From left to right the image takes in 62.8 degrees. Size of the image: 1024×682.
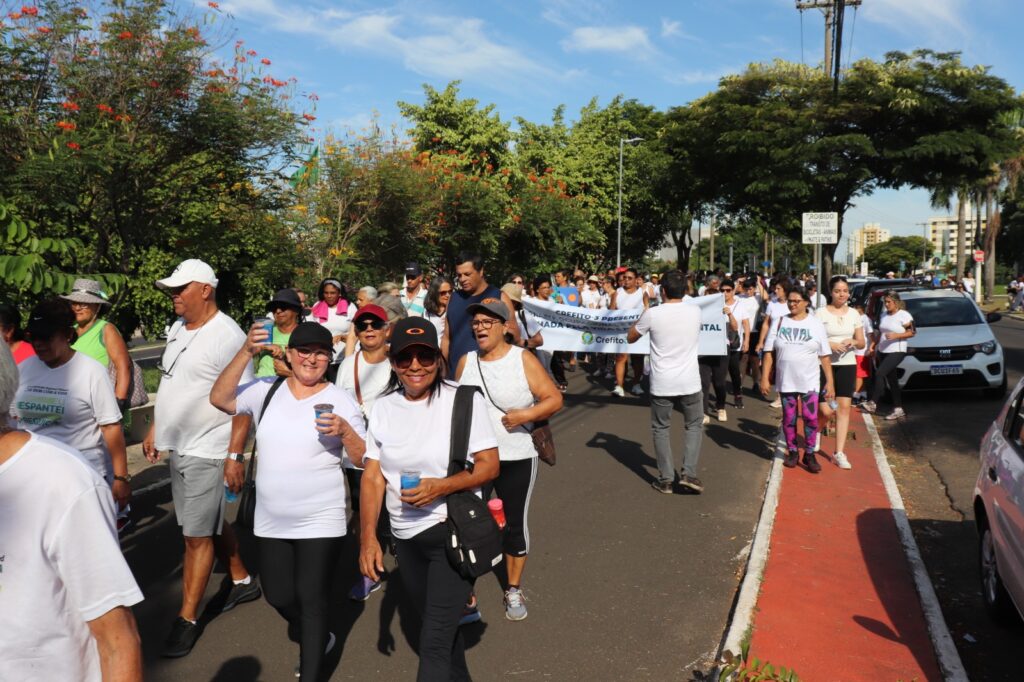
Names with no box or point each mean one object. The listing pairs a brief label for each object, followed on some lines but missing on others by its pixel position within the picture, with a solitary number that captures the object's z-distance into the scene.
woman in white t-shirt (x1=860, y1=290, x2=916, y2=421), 10.98
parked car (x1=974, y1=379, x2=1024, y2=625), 4.09
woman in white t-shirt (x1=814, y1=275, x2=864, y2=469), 8.38
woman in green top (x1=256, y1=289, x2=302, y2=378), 5.98
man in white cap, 4.55
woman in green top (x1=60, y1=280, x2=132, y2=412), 5.20
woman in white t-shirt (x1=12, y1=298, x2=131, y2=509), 4.21
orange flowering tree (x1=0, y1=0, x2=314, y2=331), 9.74
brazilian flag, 13.68
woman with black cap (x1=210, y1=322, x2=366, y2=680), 3.71
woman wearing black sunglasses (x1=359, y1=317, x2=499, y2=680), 3.36
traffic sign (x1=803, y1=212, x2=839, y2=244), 13.66
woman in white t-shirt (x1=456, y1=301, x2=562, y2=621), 4.50
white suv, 12.09
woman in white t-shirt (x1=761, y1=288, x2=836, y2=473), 7.99
